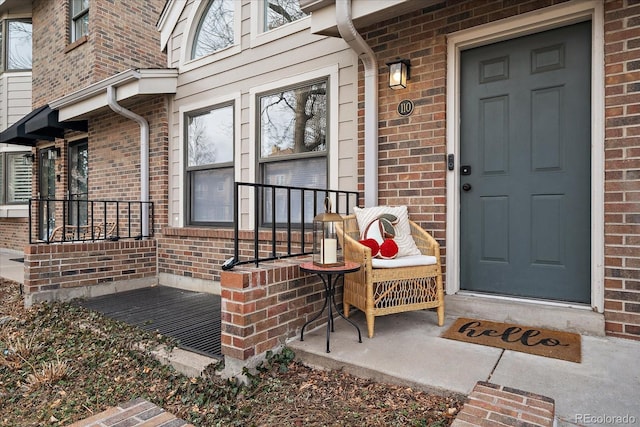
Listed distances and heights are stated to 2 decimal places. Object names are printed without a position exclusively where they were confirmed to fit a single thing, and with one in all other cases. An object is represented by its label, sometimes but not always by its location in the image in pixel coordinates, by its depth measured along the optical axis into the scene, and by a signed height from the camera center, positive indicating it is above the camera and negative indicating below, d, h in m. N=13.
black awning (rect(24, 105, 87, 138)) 5.54 +1.24
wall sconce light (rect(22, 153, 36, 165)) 7.13 +0.95
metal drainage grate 2.63 -0.95
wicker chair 2.33 -0.52
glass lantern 2.24 -0.20
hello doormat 2.06 -0.79
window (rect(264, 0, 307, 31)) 3.73 +1.97
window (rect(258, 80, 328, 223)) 3.50 +0.64
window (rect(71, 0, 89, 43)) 5.96 +3.06
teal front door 2.46 +0.28
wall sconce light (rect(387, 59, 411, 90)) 2.86 +1.02
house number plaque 2.94 +0.78
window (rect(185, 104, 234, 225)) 4.22 +0.48
